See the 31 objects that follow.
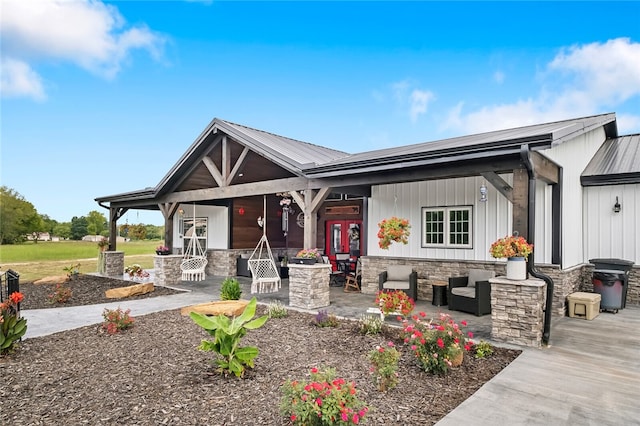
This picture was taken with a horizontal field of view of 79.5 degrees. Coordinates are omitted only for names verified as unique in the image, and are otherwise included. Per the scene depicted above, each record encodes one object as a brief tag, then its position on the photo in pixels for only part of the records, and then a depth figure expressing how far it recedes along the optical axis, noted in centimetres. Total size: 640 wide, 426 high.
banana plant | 375
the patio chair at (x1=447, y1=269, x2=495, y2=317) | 662
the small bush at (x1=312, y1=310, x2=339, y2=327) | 578
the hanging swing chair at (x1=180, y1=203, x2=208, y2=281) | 1123
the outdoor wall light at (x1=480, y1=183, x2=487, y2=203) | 634
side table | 749
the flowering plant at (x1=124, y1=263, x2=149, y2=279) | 1158
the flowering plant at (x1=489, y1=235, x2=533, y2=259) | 495
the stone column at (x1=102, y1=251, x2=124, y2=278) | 1300
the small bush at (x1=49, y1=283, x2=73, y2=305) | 828
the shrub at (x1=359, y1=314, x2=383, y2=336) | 537
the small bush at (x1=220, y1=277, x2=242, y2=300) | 747
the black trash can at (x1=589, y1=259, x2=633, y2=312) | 711
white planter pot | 509
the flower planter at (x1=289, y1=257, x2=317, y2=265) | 734
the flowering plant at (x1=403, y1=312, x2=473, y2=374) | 395
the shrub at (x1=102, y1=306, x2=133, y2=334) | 549
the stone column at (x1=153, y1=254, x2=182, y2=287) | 1080
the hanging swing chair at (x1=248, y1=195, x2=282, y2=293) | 920
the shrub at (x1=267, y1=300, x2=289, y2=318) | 641
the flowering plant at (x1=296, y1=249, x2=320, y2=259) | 738
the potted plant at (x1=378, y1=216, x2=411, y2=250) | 695
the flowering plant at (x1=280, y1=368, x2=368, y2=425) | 243
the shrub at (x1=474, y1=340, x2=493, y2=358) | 452
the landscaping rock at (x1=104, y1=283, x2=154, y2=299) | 889
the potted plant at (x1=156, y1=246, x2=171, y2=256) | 1096
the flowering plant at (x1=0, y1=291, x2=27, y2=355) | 439
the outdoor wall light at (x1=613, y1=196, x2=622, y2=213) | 789
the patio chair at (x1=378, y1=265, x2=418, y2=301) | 766
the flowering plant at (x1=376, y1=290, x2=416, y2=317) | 570
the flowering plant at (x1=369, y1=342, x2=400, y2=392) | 345
